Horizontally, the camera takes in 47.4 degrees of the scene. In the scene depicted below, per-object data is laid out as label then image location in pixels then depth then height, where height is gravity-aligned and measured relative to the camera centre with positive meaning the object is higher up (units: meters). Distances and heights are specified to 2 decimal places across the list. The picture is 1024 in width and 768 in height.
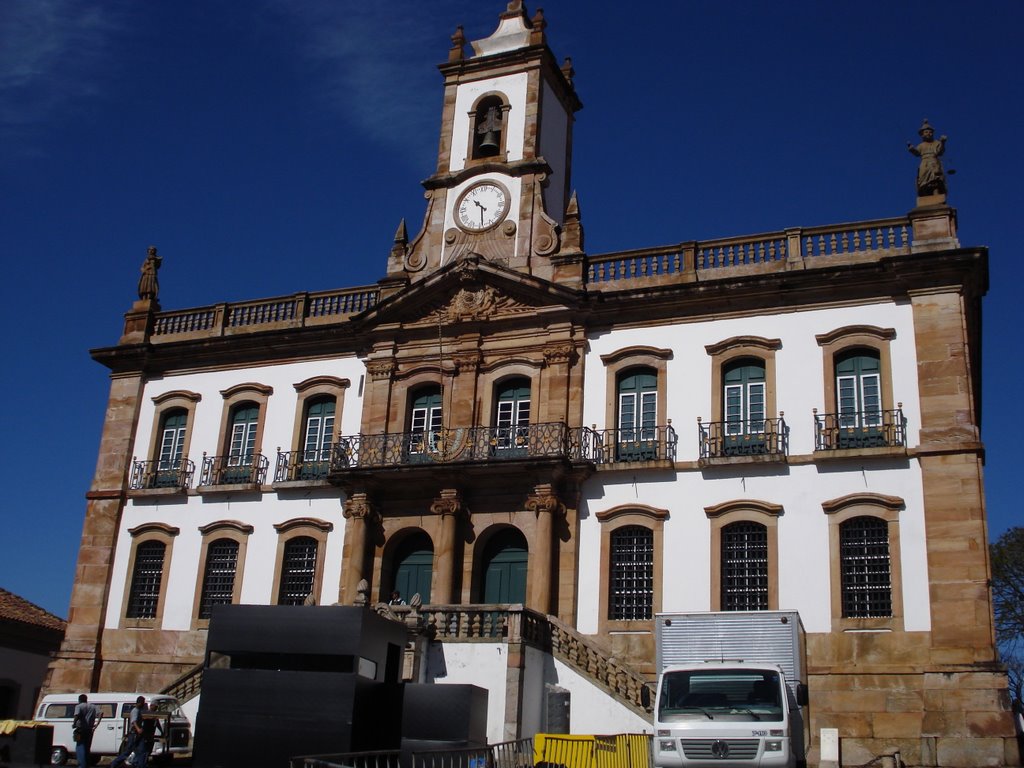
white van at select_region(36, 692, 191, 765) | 21.12 +0.51
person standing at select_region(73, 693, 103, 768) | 18.77 +0.34
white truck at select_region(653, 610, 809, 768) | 15.24 +0.97
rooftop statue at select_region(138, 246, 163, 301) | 31.84 +12.35
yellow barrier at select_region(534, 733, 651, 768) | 15.39 +0.29
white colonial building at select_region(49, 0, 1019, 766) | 21.78 +6.57
